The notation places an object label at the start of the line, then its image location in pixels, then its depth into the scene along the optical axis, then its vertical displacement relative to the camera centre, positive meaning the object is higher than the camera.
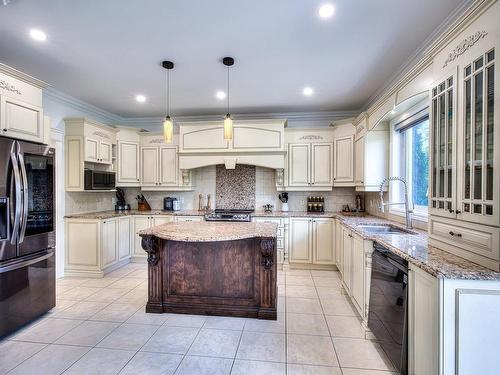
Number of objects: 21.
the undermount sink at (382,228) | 2.96 -0.48
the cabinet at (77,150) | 3.95 +0.54
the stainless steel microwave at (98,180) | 4.01 +0.10
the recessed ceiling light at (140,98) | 3.99 +1.35
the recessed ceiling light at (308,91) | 3.66 +1.34
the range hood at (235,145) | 4.42 +0.70
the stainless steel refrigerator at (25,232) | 2.28 -0.43
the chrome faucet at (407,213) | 2.72 -0.27
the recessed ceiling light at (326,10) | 2.00 +1.35
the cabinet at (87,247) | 3.93 -0.90
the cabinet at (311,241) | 4.20 -0.87
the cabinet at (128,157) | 4.67 +0.52
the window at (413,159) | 2.96 +0.34
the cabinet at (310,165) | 4.48 +0.36
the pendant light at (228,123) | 2.80 +0.67
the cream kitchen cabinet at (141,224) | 4.57 -0.65
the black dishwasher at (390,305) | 1.77 -0.87
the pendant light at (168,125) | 2.81 +0.65
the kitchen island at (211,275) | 2.68 -0.91
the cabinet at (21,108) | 2.34 +0.73
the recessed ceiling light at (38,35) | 2.34 +1.36
